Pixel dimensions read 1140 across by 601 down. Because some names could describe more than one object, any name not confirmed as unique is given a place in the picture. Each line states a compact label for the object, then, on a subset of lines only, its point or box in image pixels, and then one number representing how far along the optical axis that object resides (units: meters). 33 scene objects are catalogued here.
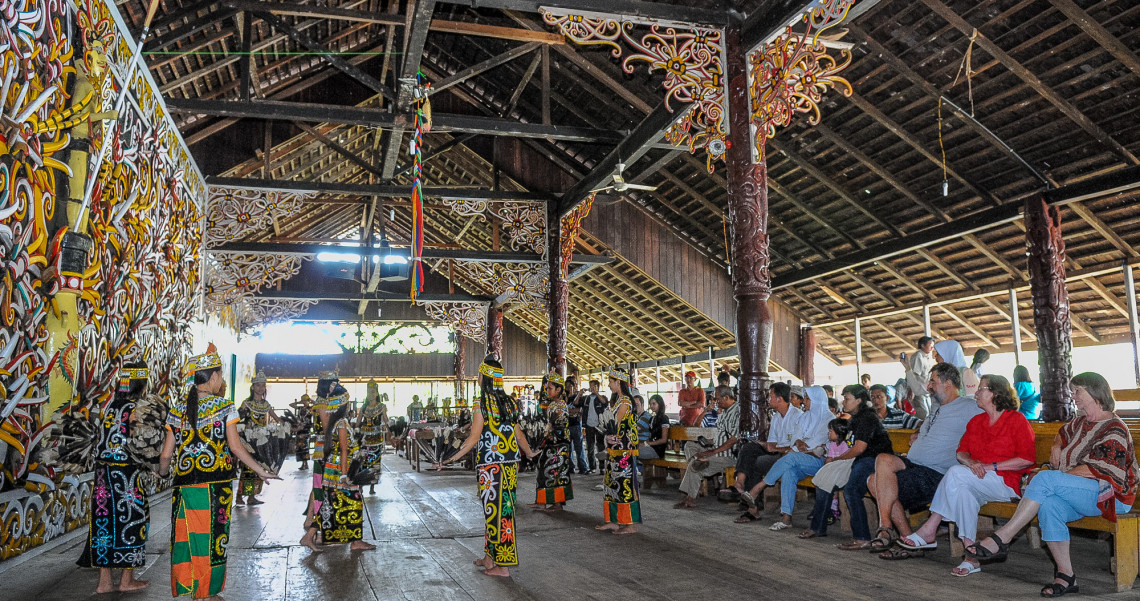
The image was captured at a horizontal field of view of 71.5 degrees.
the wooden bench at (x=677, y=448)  8.38
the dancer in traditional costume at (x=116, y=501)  4.28
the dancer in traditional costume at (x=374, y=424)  7.55
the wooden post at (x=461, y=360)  25.52
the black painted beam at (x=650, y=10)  6.74
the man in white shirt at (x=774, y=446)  6.29
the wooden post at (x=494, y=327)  19.16
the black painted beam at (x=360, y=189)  11.50
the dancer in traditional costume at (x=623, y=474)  6.04
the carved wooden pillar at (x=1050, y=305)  8.81
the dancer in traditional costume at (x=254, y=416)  8.25
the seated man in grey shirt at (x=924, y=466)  4.80
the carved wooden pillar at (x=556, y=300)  12.45
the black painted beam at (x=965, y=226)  8.88
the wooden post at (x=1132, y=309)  10.13
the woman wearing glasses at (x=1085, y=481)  3.80
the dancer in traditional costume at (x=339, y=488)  5.48
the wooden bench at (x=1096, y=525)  3.81
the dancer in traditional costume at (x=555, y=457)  7.45
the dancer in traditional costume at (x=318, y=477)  5.57
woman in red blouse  4.40
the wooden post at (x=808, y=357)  16.61
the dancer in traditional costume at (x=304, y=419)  12.33
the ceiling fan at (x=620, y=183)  9.63
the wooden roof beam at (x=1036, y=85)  8.27
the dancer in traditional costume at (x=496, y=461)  4.57
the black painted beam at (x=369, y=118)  8.64
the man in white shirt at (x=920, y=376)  8.48
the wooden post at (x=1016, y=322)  11.23
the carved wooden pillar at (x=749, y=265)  6.39
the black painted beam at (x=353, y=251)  13.56
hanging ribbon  6.90
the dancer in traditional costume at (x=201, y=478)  3.97
